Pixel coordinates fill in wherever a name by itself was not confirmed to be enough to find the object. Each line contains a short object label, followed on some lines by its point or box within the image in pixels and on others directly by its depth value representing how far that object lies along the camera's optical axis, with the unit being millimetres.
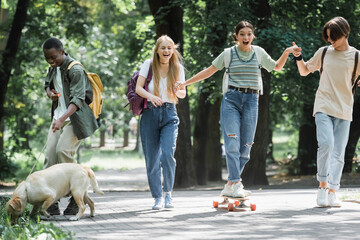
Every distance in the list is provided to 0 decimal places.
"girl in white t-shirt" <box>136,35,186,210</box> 15883
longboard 15258
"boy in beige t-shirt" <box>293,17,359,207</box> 15695
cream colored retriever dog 13734
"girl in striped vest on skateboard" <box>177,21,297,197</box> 15500
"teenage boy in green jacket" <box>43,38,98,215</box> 14984
